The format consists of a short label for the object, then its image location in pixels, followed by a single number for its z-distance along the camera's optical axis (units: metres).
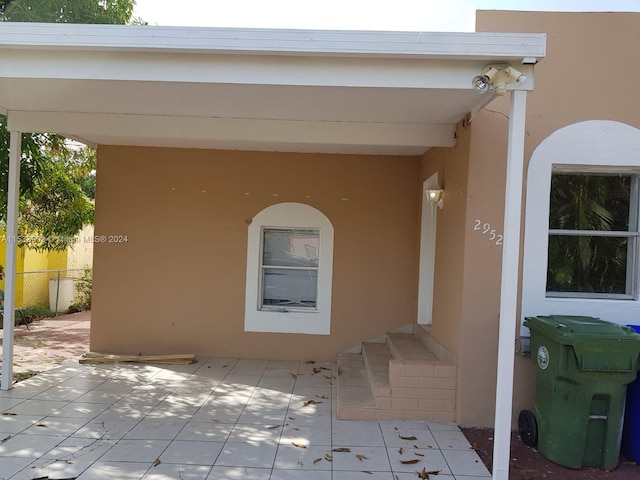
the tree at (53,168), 6.63
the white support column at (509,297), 3.59
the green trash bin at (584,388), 3.88
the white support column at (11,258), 5.53
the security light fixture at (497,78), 3.58
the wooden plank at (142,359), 6.84
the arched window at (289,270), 7.14
